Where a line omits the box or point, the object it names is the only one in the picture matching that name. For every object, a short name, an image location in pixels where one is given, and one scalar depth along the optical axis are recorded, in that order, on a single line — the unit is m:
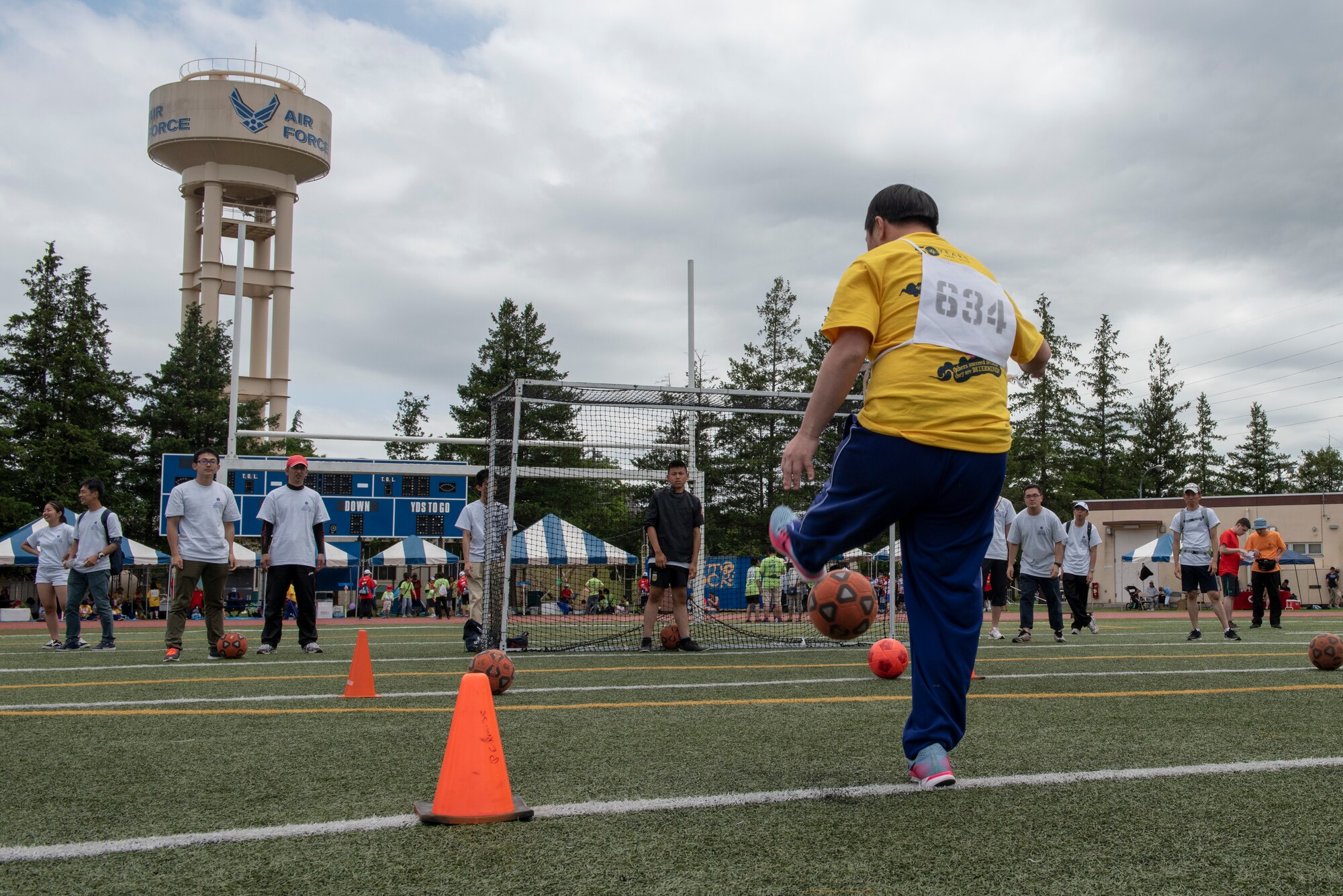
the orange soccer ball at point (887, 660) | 7.33
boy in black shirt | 10.70
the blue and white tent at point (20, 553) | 29.11
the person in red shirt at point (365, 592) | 32.31
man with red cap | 10.42
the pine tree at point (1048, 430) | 59.44
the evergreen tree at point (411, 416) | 90.06
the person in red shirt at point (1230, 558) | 17.78
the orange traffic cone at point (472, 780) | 3.11
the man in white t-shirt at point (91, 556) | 11.62
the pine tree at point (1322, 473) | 84.12
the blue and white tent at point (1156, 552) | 36.50
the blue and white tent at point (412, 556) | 34.44
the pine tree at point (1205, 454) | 78.38
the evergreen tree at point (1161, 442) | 67.62
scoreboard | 31.94
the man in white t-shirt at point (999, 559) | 12.56
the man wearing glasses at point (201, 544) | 9.71
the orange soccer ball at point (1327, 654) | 7.66
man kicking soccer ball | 3.55
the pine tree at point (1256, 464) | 78.38
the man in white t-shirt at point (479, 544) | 11.06
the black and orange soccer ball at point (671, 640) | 11.03
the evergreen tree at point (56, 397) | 43.25
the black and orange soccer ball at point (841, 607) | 4.17
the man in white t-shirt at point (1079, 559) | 13.34
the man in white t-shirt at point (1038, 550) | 12.41
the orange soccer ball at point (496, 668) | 6.30
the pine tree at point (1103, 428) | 62.69
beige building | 41.75
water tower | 52.38
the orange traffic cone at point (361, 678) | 6.39
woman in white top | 12.51
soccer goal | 11.41
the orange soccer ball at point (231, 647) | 9.75
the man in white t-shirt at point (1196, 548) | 12.80
